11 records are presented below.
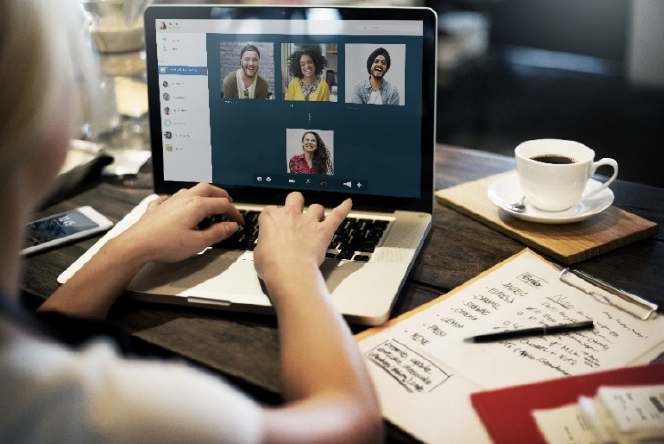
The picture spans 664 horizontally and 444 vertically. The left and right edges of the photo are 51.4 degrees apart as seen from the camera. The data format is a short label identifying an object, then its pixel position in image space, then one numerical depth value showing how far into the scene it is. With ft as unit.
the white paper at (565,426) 2.23
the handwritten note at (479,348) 2.44
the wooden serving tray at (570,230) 3.49
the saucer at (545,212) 3.69
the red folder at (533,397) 2.29
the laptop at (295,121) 3.50
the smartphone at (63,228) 3.83
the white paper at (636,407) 2.19
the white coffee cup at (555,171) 3.64
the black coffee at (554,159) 3.78
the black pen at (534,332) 2.78
